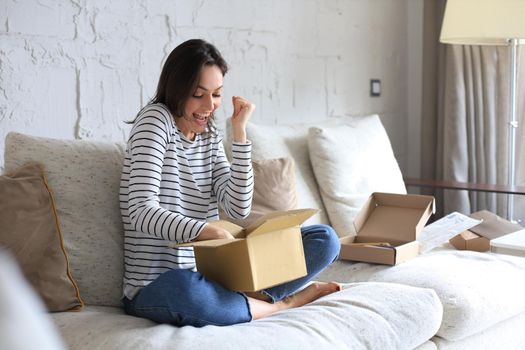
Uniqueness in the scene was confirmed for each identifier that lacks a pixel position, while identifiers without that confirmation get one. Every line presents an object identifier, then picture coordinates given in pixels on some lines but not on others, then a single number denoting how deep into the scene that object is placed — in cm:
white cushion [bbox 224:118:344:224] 276
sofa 171
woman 184
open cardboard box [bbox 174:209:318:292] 183
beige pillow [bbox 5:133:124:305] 201
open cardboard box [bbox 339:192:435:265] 249
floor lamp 326
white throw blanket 216
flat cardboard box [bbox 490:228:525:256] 254
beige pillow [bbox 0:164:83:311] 185
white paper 268
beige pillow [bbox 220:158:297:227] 253
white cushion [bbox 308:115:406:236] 288
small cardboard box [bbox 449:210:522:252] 279
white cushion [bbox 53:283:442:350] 165
